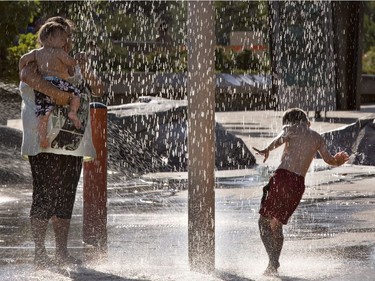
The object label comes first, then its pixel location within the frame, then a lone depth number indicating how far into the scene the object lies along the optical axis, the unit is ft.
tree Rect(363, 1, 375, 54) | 281.72
